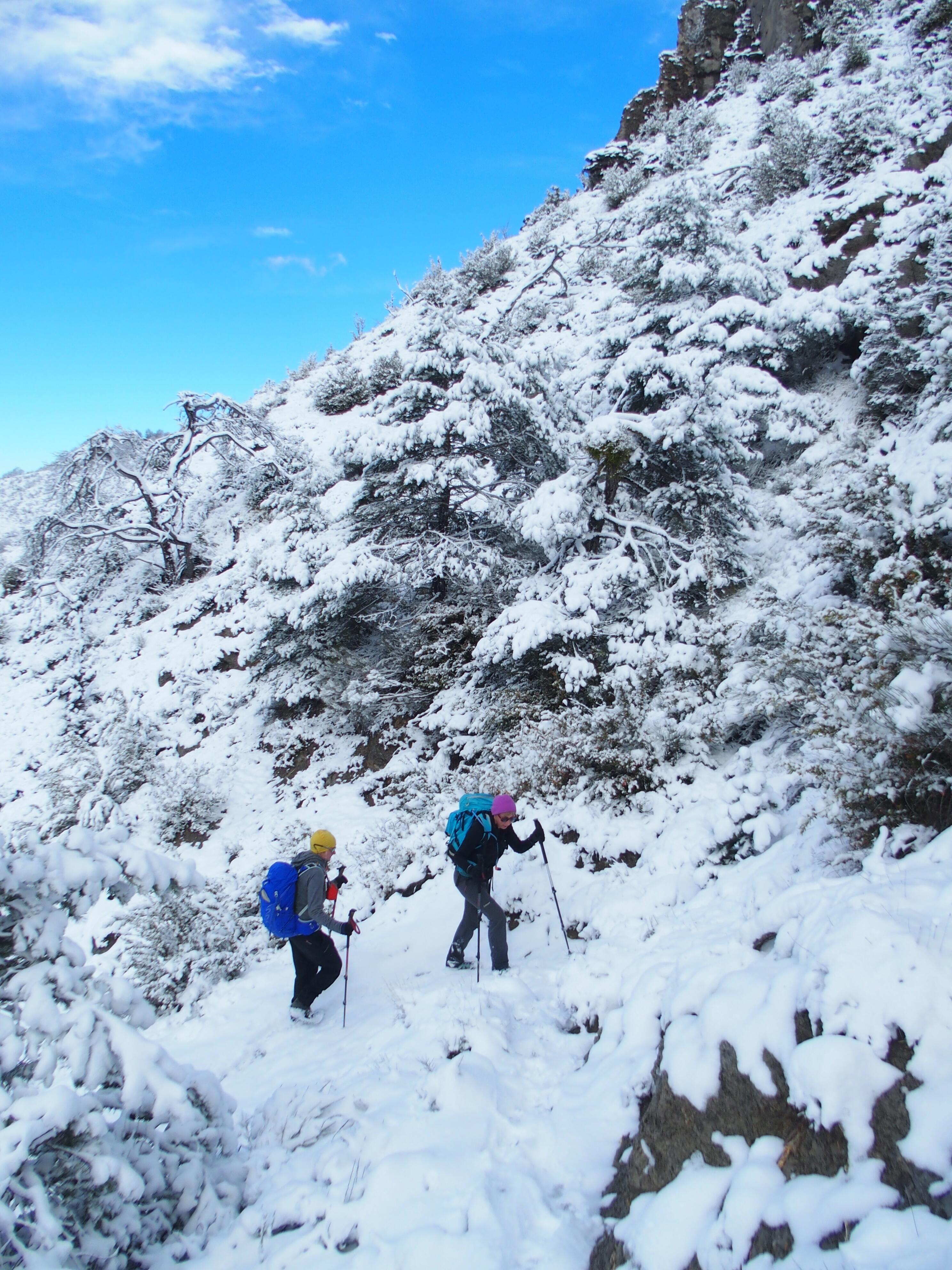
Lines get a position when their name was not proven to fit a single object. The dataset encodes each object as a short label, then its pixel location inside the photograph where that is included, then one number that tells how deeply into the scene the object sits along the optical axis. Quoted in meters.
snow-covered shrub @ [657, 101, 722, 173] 24.56
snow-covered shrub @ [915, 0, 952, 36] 19.47
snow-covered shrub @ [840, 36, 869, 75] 22.25
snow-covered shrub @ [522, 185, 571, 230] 32.94
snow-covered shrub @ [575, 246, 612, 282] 24.91
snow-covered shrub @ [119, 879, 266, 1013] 6.44
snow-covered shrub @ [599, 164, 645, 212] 27.30
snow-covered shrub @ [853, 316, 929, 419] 9.31
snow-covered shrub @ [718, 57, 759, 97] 29.47
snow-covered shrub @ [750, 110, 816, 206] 17.91
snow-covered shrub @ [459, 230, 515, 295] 27.92
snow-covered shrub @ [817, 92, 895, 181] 14.91
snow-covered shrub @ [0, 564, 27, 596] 22.89
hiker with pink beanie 5.15
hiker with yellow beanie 5.15
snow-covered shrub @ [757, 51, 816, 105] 23.36
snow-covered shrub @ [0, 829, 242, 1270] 2.26
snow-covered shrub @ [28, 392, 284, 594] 17.62
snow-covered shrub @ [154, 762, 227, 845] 11.18
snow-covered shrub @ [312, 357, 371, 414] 24.59
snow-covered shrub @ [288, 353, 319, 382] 30.81
